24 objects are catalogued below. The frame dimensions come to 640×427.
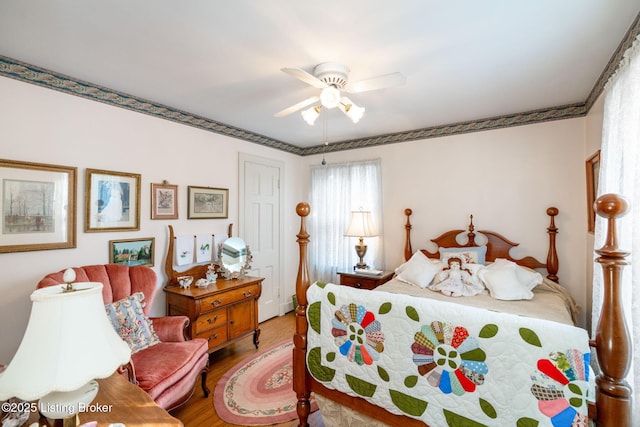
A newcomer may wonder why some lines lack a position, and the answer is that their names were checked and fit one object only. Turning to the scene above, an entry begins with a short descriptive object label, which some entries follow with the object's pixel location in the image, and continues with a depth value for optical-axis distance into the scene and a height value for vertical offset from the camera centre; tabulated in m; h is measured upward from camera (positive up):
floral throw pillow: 2.06 -0.79
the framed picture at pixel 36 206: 2.00 +0.05
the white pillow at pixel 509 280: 2.53 -0.59
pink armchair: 1.88 -1.00
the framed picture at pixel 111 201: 2.41 +0.11
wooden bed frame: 1.01 -0.44
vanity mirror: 3.28 -0.51
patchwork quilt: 1.12 -0.65
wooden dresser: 2.62 -0.91
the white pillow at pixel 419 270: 2.99 -0.59
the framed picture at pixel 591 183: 2.47 +0.29
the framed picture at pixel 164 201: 2.84 +0.13
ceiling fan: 1.83 +0.86
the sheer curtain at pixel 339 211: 4.00 +0.05
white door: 3.79 -0.10
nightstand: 3.51 -0.80
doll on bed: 2.71 -0.65
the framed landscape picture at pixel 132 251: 2.55 -0.34
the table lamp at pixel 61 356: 0.81 -0.42
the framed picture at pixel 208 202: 3.16 +0.13
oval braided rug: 2.17 -1.50
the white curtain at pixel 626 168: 1.34 +0.27
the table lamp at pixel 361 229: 3.74 -0.18
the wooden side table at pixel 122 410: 1.08 -0.78
